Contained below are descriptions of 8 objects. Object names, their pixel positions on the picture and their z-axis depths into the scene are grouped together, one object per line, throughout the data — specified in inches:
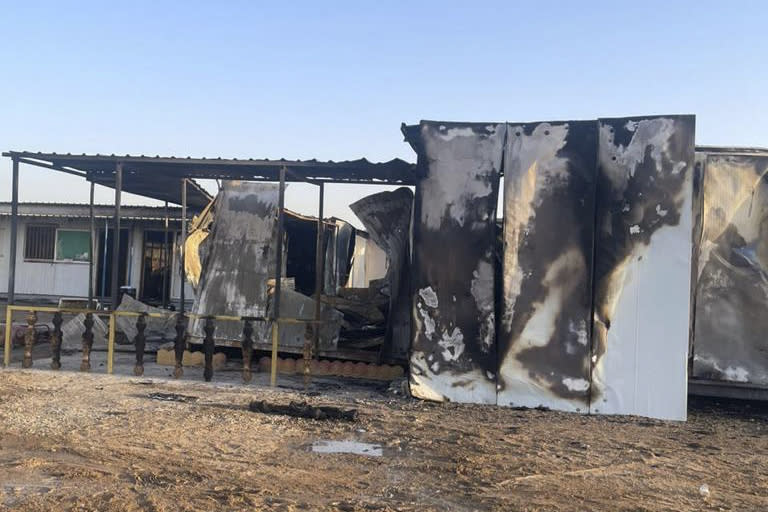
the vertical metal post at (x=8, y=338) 356.2
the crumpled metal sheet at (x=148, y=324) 485.7
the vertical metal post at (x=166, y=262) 534.5
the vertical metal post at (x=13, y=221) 368.5
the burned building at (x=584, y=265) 292.5
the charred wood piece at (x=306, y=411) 266.1
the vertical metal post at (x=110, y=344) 351.9
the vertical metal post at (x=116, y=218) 372.2
